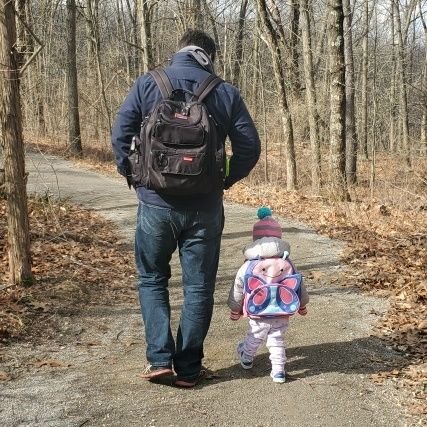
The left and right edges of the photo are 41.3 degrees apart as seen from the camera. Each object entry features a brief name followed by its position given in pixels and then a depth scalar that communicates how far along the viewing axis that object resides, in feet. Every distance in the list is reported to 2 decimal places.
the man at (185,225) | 11.42
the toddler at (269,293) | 12.29
